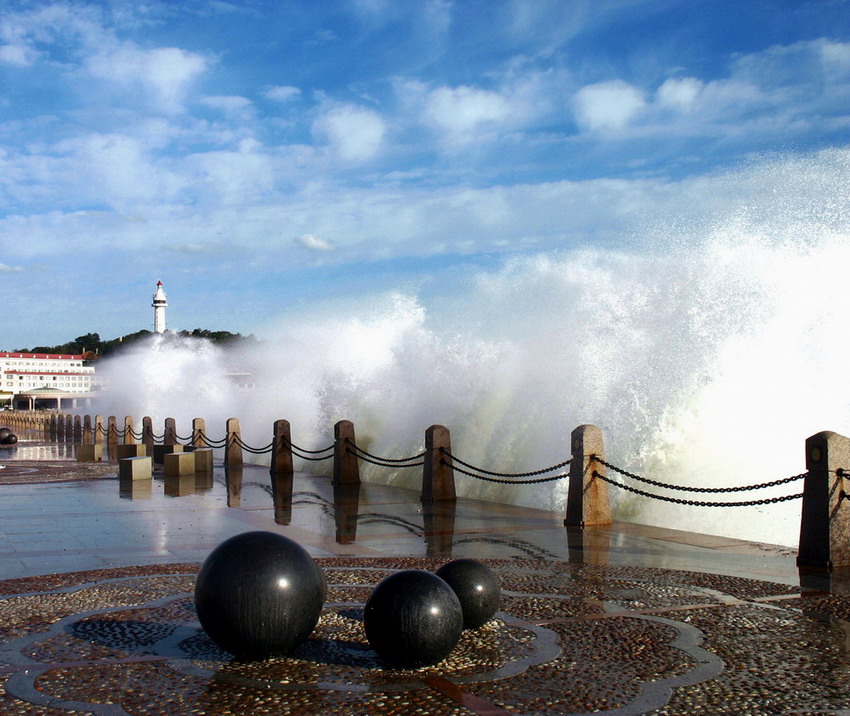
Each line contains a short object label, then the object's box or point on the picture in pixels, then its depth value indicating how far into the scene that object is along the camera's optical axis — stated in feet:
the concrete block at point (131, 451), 77.46
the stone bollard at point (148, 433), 106.11
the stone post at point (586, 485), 36.96
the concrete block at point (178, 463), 62.18
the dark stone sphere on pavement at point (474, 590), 18.20
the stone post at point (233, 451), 74.69
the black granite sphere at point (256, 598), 15.81
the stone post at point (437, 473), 46.21
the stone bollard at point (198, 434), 83.35
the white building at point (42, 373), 505.25
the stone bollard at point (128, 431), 108.76
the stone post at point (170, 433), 91.59
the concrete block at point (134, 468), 59.26
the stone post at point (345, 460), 57.41
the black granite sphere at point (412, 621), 15.56
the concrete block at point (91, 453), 88.58
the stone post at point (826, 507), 27.63
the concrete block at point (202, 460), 65.62
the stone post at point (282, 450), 65.57
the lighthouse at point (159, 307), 460.55
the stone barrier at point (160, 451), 77.02
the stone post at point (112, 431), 120.78
